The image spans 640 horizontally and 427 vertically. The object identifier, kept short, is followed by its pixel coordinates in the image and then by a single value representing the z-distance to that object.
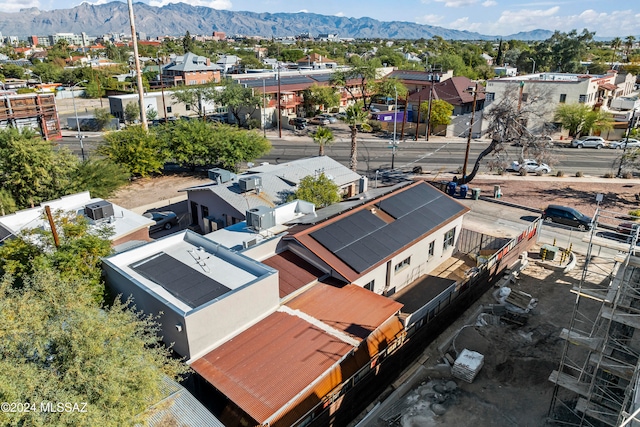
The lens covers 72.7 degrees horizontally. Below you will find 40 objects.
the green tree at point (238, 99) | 70.19
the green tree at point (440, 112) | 68.62
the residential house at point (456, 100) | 70.69
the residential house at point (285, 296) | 16.33
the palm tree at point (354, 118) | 44.92
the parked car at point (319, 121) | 80.32
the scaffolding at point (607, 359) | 16.19
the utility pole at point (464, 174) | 45.71
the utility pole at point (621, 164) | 46.08
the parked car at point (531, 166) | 50.78
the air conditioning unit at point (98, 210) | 27.22
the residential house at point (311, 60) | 149.23
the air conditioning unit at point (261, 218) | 25.17
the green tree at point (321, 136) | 44.69
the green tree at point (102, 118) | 71.56
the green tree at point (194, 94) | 72.62
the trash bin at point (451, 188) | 43.97
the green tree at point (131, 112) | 74.00
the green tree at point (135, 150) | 45.38
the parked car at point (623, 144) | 59.63
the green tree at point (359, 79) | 86.71
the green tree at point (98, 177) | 38.56
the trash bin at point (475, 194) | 43.22
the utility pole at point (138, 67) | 51.88
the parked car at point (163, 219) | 36.47
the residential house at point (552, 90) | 66.81
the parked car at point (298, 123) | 75.38
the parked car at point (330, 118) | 81.38
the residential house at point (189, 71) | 104.56
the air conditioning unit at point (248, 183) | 32.66
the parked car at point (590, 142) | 62.19
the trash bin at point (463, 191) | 43.44
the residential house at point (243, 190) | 32.25
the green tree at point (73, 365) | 10.50
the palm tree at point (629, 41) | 142.25
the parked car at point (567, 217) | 36.62
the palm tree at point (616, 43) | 150.65
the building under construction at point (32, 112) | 56.66
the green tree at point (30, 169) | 35.16
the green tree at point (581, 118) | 64.69
